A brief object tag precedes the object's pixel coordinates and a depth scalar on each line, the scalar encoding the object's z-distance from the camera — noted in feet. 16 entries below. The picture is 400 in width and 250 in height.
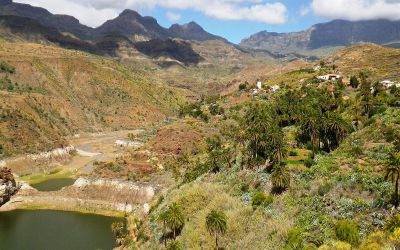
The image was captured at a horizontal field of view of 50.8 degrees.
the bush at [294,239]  171.42
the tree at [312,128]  264.72
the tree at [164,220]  237.86
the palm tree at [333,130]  257.34
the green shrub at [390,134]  226.09
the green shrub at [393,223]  149.57
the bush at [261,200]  216.95
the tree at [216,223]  202.18
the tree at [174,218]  236.22
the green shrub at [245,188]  245.92
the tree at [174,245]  216.78
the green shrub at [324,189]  202.18
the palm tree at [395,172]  164.14
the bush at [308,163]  233.66
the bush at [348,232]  158.10
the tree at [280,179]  218.59
